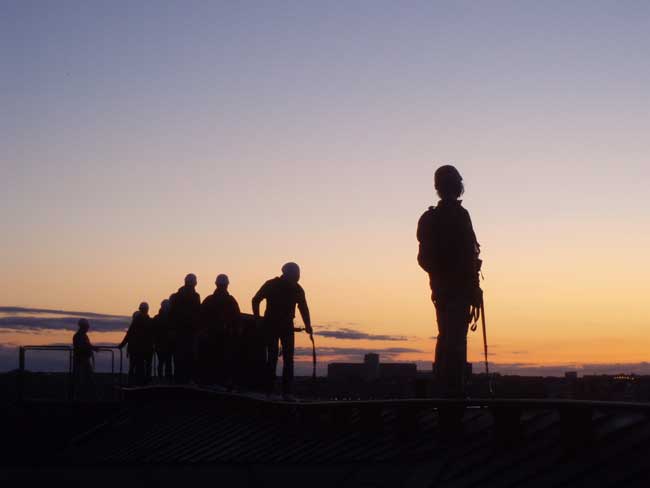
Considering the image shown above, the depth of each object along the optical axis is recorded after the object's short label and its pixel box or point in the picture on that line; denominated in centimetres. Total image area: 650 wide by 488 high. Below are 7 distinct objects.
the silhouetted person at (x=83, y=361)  2925
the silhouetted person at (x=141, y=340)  2805
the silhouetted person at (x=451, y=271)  1021
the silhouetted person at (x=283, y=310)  1644
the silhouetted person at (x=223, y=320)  2019
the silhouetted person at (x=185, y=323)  2169
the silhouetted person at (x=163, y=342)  2525
